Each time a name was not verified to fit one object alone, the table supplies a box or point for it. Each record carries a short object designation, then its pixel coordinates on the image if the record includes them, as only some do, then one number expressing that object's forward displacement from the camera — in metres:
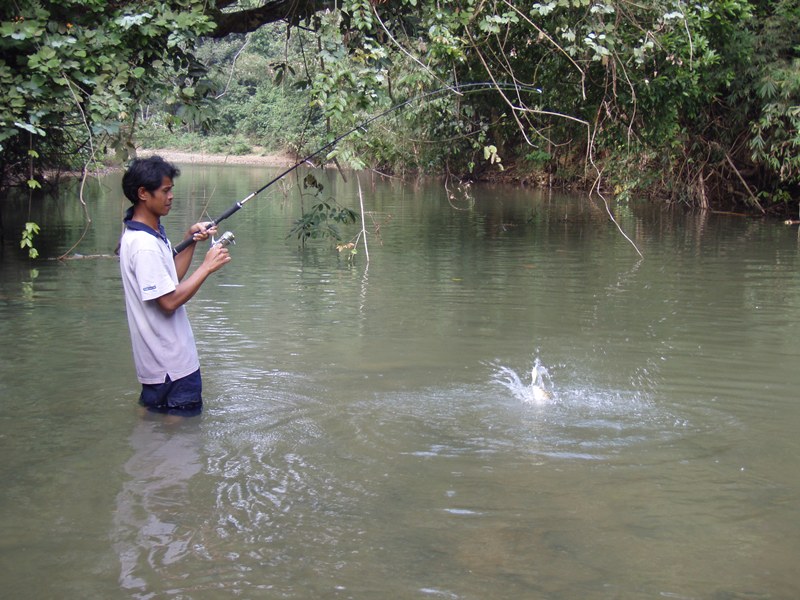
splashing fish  5.57
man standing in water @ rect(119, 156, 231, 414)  4.33
